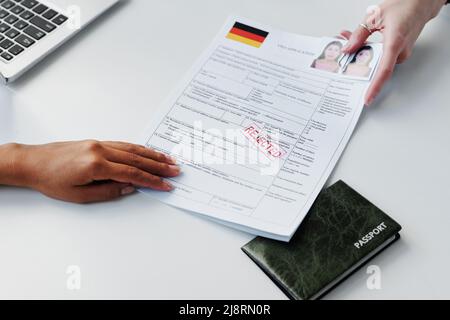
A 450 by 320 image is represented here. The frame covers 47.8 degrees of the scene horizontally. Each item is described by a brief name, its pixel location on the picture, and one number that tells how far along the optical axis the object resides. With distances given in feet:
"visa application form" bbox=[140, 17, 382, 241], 2.37
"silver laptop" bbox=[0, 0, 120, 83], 2.88
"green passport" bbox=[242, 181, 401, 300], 2.10
